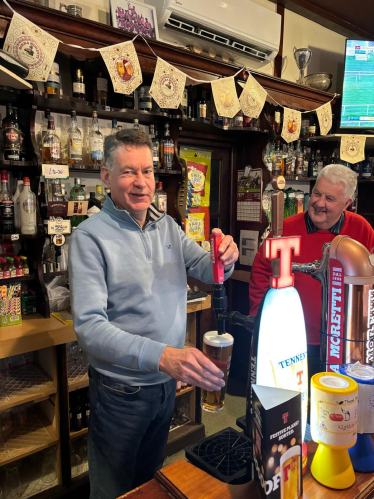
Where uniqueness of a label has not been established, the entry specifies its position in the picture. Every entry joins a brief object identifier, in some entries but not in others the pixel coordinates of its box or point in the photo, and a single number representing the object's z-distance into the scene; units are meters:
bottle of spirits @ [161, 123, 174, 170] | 2.57
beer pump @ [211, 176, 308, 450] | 0.78
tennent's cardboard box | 0.65
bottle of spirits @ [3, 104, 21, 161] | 1.97
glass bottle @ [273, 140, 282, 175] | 3.33
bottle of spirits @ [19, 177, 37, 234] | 2.06
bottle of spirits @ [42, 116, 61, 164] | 2.16
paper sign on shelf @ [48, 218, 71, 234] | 2.16
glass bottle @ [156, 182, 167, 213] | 2.58
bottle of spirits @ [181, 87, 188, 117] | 2.78
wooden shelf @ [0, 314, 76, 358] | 1.85
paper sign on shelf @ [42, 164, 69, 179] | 2.05
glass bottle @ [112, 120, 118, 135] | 2.46
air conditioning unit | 2.71
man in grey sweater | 1.29
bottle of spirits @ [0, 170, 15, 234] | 1.99
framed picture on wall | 2.46
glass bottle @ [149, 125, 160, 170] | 2.53
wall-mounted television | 3.59
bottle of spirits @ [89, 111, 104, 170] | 2.31
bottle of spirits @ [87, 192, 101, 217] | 2.42
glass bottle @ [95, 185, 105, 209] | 2.46
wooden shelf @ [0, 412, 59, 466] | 1.94
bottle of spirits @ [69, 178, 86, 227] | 2.36
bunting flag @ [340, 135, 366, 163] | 3.50
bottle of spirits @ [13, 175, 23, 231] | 2.10
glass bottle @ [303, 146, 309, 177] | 3.64
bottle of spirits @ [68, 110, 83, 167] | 2.26
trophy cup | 3.59
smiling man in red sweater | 1.77
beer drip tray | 0.93
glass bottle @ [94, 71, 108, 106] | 2.34
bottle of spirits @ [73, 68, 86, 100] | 2.20
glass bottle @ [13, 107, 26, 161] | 2.03
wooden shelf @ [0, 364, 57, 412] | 1.93
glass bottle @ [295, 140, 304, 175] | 3.55
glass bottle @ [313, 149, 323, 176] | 3.71
